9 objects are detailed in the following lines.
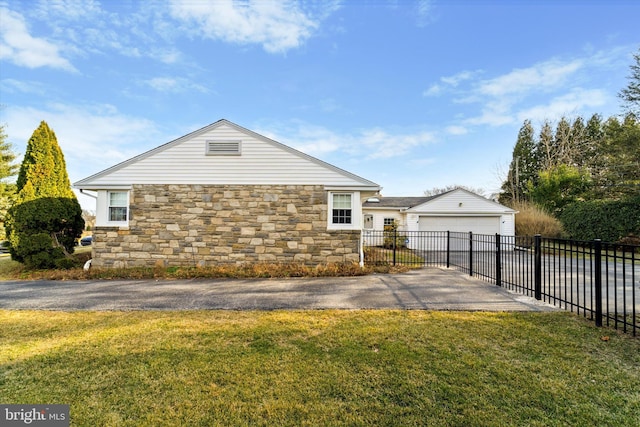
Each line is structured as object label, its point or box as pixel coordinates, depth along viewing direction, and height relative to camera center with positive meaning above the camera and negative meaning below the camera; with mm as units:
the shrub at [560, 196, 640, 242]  15312 +256
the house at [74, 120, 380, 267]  9938 +604
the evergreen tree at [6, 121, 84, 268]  9695 +418
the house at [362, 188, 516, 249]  17984 +541
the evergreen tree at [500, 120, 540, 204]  30172 +6623
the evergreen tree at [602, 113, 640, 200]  16125 +4412
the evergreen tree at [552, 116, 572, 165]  28122 +8732
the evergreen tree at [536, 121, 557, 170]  29009 +8507
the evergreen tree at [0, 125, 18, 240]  22312 +4709
